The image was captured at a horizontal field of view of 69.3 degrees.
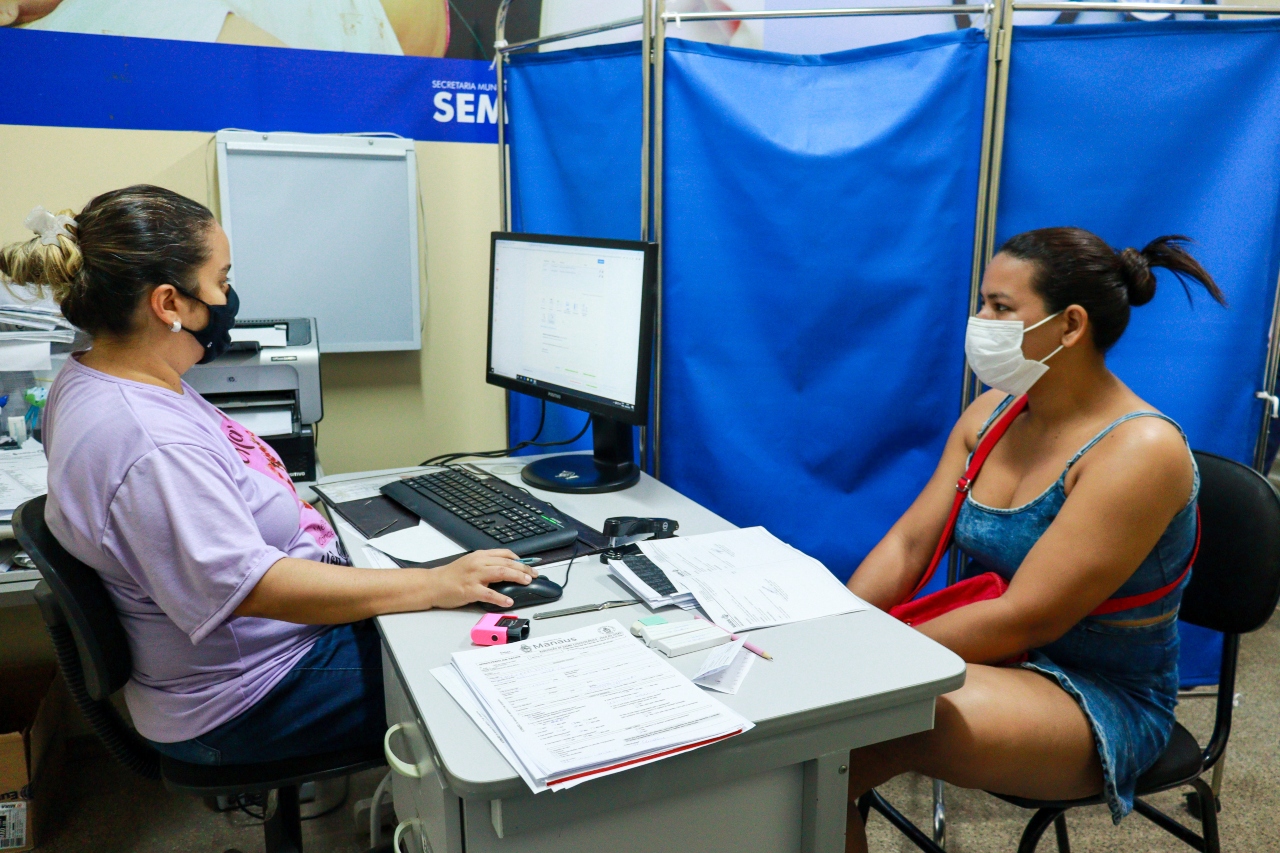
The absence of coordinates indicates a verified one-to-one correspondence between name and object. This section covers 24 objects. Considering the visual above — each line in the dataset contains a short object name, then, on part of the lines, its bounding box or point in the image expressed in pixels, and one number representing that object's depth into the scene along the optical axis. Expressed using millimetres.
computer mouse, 1334
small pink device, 1204
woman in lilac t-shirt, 1186
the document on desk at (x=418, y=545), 1533
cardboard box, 1980
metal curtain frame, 1808
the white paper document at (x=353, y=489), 1838
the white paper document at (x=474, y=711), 924
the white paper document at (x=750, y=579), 1295
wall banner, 2229
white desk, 971
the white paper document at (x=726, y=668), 1092
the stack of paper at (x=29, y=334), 1994
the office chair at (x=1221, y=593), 1428
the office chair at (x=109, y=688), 1237
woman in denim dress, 1343
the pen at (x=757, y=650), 1172
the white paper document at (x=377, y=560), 1493
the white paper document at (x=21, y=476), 1778
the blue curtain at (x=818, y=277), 1945
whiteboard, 2369
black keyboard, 1563
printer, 1992
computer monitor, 1809
